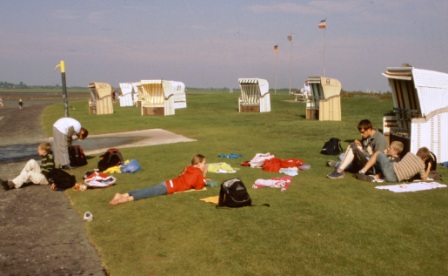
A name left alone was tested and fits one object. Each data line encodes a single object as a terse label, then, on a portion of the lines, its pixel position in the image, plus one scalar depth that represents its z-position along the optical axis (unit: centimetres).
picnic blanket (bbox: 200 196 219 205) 839
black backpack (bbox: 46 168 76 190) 1015
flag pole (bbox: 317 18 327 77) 4758
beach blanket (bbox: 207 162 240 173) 1124
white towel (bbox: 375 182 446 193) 902
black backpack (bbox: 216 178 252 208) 799
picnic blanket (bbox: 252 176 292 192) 948
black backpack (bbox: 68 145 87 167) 1305
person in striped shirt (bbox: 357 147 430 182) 977
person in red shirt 868
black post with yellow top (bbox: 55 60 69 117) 1658
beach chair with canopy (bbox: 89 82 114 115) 3719
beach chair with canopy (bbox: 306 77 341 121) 2500
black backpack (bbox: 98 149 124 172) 1223
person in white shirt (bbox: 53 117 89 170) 1228
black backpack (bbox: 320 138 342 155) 1365
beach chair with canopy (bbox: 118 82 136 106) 5172
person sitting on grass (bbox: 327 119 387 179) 1049
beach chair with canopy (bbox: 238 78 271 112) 3456
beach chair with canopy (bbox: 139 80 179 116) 3366
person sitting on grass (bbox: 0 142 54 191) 1039
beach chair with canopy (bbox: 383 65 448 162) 1167
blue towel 1335
